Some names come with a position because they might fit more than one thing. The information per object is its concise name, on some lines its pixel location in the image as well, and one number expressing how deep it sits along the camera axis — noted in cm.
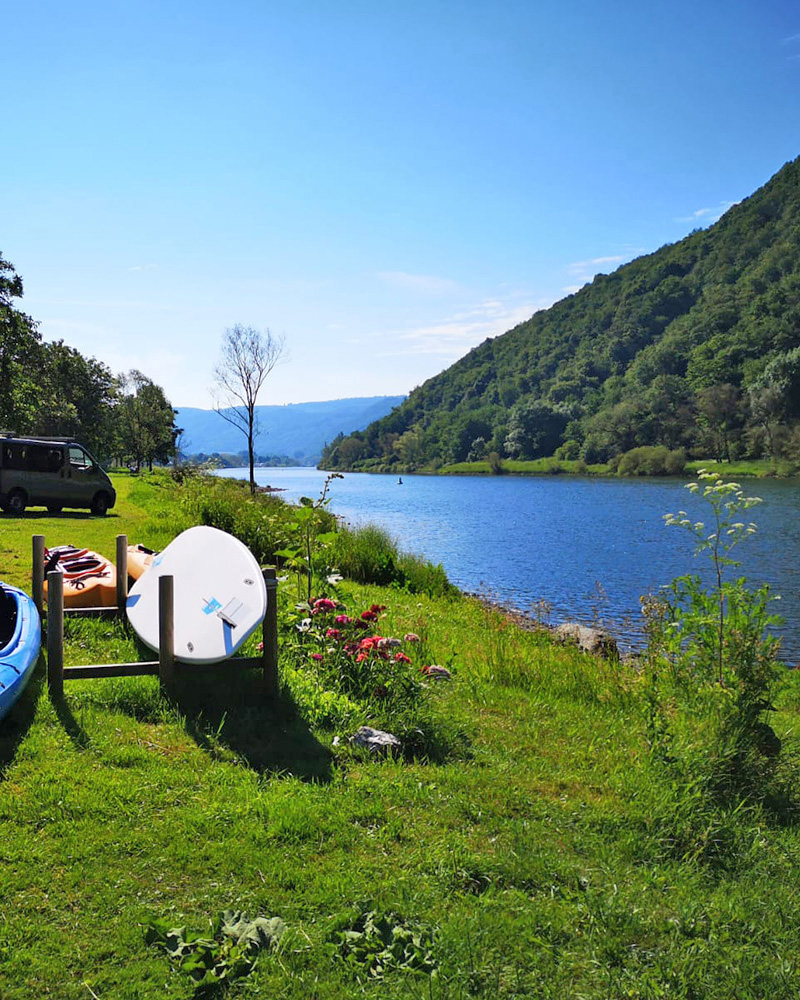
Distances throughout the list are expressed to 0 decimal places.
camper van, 1997
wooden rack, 552
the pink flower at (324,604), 651
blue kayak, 502
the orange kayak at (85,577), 816
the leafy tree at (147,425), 7281
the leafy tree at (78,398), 5212
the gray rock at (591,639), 1052
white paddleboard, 593
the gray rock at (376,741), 522
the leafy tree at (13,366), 3184
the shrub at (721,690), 499
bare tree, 3228
